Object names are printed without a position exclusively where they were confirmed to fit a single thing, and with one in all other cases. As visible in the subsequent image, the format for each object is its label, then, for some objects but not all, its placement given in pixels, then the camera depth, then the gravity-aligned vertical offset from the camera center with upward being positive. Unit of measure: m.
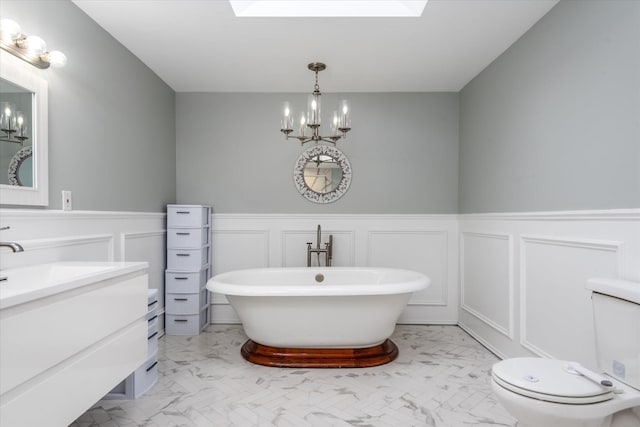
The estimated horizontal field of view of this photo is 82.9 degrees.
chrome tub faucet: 3.43 -0.37
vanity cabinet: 1.10 -0.46
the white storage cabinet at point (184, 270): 3.27 -0.53
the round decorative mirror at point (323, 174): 3.66 +0.38
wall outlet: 2.06 +0.06
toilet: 1.33 -0.66
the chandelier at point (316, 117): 2.52 +0.67
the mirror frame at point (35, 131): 1.69 +0.41
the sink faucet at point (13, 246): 1.49 -0.14
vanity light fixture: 1.61 +0.78
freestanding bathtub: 2.48 -0.77
